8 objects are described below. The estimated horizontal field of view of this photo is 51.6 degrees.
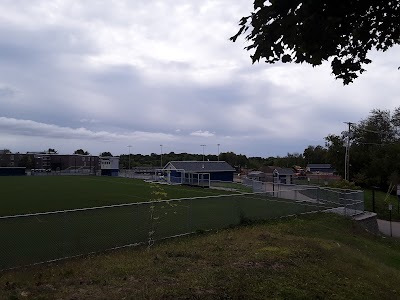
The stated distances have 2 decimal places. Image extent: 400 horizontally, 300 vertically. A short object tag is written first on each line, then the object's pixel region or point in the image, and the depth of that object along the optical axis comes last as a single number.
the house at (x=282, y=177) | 52.59
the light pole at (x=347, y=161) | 53.10
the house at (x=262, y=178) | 55.80
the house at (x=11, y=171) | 94.62
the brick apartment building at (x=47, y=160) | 124.19
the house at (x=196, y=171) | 51.84
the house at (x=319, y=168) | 111.43
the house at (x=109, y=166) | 93.56
